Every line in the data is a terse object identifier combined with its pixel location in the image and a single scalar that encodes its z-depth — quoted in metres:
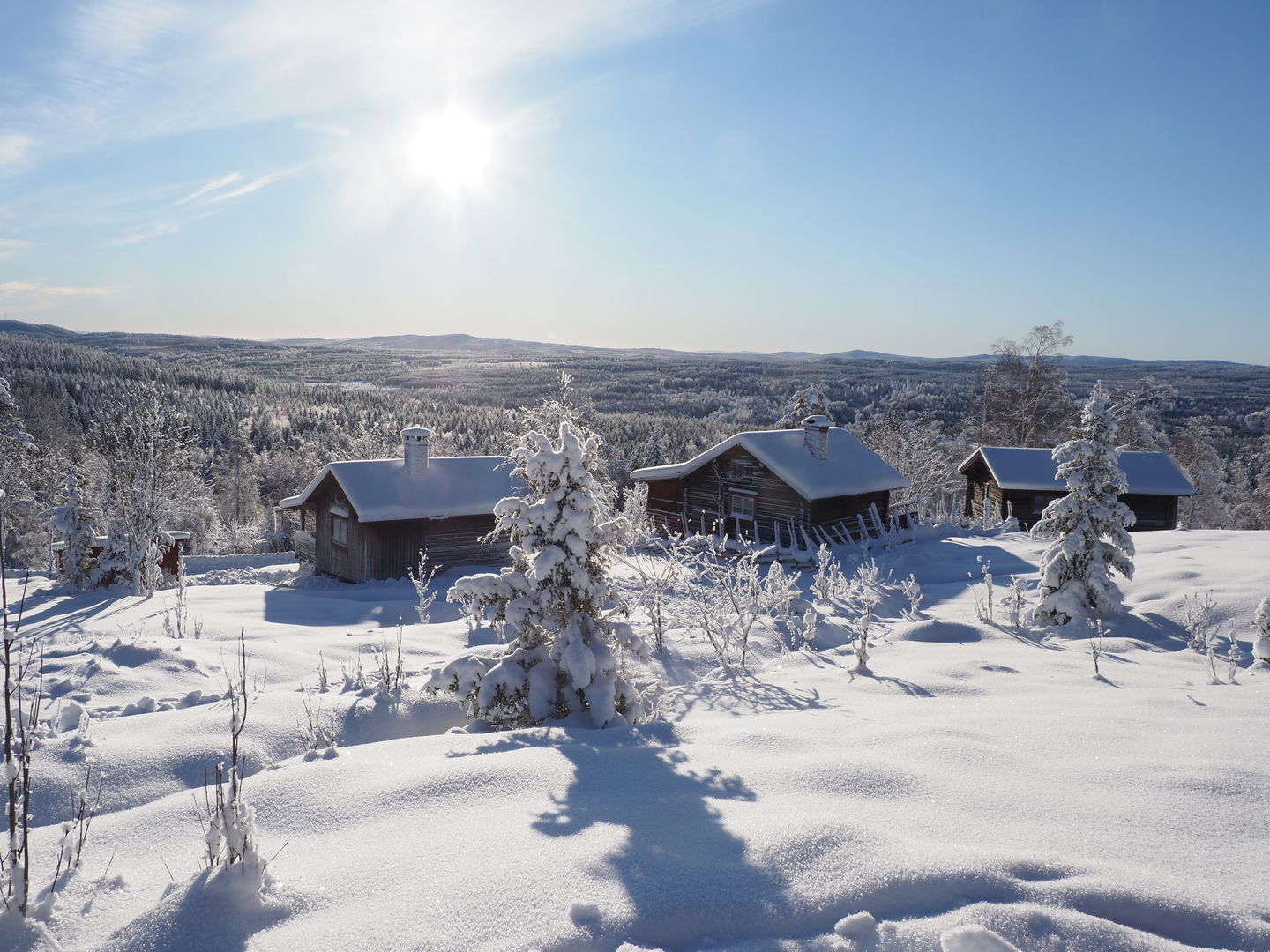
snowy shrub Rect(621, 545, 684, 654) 11.65
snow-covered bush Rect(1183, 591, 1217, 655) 11.76
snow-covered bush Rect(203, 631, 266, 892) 3.39
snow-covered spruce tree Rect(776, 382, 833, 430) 38.81
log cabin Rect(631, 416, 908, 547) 26.45
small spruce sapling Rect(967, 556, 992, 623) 14.37
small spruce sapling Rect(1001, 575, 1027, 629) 14.28
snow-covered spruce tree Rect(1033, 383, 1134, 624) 14.00
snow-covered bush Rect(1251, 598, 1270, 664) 10.34
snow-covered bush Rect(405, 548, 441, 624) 14.47
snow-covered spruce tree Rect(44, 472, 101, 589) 21.98
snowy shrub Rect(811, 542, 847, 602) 16.89
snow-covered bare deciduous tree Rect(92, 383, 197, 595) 21.02
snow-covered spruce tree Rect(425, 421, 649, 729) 7.59
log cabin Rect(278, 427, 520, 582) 24.06
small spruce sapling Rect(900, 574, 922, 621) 15.56
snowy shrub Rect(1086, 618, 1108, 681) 9.56
